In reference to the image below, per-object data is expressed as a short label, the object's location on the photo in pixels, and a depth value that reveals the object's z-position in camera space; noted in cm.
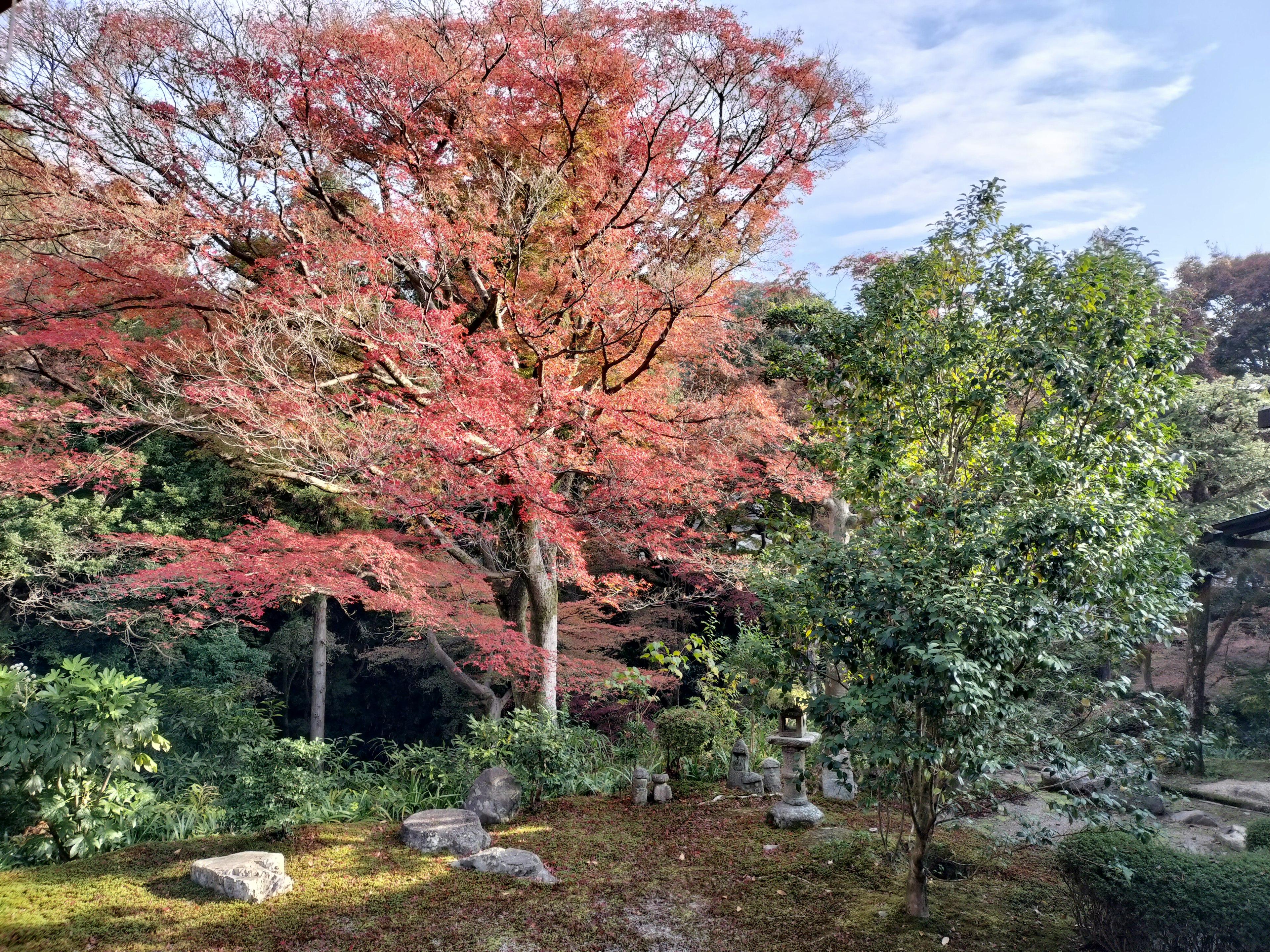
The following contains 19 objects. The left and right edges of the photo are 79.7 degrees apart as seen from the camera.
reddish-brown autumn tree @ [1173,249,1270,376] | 1562
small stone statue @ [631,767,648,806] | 646
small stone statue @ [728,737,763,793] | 681
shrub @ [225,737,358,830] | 527
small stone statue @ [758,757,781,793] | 676
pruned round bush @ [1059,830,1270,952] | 326
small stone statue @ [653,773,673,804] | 649
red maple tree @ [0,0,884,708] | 688
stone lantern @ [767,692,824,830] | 578
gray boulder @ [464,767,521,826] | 582
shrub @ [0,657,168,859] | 446
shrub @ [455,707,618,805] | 612
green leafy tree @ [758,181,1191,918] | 363
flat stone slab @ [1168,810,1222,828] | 737
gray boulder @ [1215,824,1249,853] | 631
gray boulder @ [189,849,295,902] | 432
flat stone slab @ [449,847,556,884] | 480
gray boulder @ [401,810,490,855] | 517
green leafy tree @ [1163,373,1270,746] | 1019
